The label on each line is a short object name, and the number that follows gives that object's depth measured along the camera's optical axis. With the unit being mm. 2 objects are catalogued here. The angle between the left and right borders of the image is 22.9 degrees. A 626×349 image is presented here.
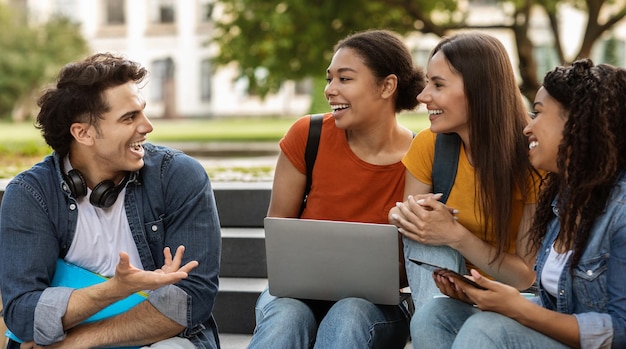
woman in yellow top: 4905
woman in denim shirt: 3990
